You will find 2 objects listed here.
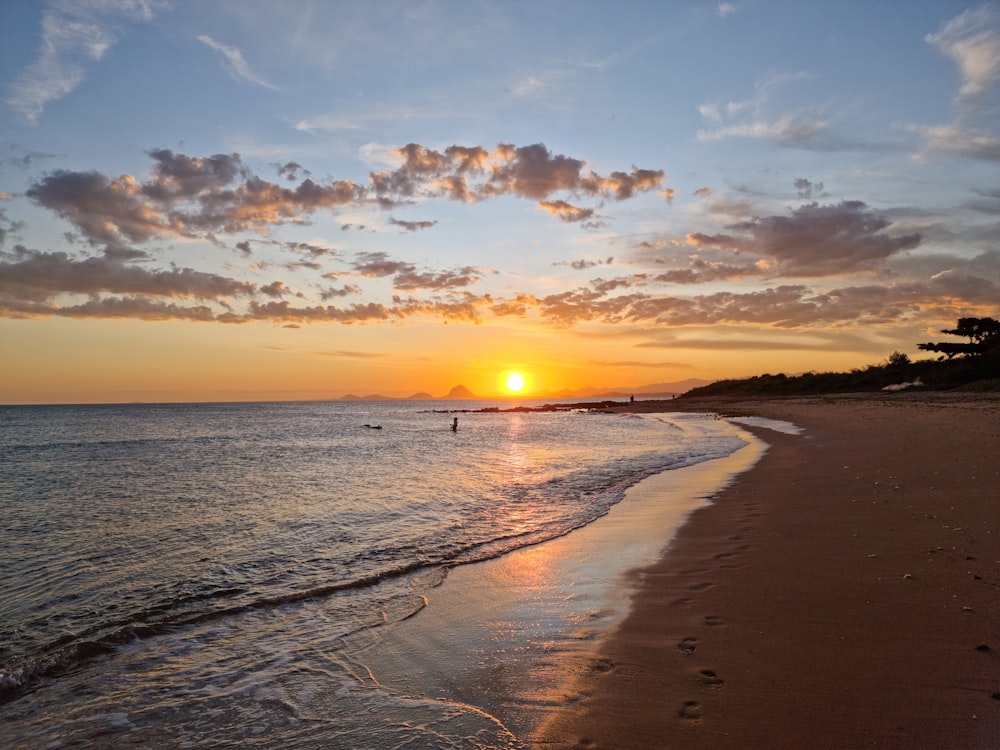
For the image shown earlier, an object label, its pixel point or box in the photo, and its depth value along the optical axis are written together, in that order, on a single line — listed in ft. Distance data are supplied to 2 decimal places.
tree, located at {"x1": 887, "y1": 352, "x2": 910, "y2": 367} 258.16
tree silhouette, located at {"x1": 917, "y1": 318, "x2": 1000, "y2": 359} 235.61
